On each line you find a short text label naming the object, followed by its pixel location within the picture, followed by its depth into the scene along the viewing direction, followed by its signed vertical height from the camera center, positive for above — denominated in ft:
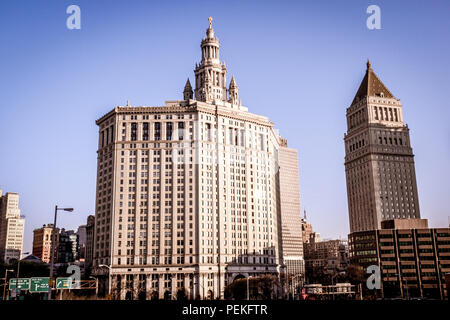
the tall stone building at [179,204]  556.92 +74.47
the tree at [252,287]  513.86 -30.83
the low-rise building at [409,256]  586.04 +0.25
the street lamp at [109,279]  535.80 -19.37
